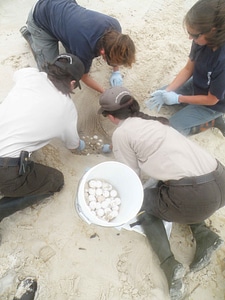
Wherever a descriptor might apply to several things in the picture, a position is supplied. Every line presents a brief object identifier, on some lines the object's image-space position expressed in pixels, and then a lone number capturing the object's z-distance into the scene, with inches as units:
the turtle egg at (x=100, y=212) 67.0
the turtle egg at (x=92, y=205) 67.5
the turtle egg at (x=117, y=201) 70.7
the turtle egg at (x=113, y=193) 71.5
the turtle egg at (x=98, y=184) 69.7
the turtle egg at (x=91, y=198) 68.3
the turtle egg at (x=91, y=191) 68.9
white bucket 62.8
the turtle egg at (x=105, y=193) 70.3
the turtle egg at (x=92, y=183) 69.2
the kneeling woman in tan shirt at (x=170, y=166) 61.1
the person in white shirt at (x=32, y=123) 63.4
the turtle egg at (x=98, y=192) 69.3
